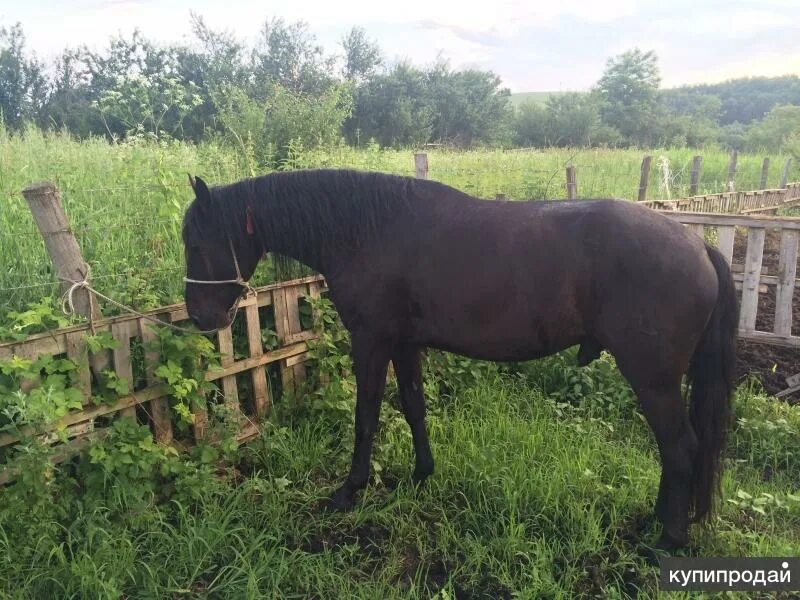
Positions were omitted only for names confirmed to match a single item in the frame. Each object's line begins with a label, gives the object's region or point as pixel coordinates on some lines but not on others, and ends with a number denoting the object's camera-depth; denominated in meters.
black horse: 2.57
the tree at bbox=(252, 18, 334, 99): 30.64
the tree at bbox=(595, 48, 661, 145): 45.03
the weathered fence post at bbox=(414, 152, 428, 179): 5.73
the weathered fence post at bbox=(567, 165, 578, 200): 7.16
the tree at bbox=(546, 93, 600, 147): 40.47
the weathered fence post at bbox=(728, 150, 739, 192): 16.83
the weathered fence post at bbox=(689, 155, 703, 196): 13.20
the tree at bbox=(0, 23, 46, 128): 23.02
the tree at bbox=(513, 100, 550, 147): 42.03
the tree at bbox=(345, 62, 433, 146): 34.12
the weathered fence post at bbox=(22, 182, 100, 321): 2.81
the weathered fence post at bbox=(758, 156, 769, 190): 17.55
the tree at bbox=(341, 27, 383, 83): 38.28
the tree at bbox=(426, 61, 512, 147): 38.25
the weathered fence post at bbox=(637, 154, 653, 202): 9.15
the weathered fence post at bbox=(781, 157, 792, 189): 17.21
